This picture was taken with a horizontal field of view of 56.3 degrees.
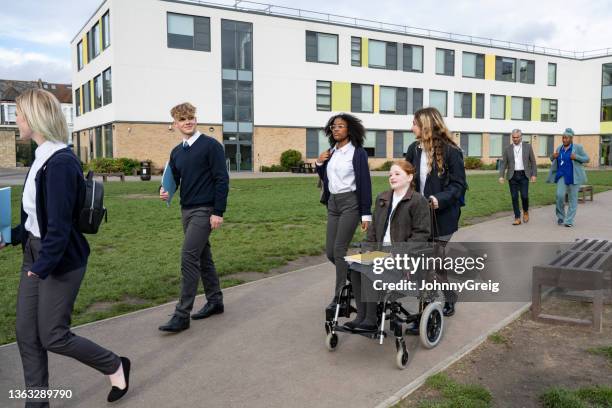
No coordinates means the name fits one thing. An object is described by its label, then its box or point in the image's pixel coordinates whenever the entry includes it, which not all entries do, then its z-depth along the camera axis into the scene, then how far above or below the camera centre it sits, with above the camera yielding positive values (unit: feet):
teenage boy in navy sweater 17.17 -0.85
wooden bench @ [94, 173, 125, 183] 93.41 -1.67
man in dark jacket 37.70 -0.26
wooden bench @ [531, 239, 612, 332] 16.69 -3.40
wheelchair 14.07 -4.02
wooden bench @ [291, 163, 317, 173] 127.54 -0.74
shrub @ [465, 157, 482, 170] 156.87 +0.32
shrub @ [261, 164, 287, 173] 130.41 -0.74
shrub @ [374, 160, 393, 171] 144.46 -0.39
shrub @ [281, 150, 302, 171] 130.93 +1.32
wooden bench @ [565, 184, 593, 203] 53.23 -2.63
